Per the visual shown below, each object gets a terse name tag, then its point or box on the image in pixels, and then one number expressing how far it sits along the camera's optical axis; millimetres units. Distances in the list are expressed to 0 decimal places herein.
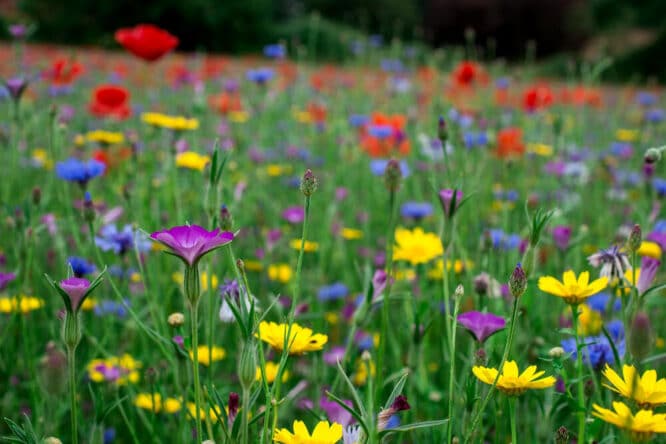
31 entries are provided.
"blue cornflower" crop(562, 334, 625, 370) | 1153
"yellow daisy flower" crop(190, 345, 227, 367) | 1187
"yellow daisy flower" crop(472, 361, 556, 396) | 1011
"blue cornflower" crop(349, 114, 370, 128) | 2605
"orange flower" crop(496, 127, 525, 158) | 2422
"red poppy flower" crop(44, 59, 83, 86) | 1739
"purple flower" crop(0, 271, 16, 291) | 1317
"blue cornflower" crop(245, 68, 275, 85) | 2460
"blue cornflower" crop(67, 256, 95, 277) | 1290
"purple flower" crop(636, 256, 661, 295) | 1104
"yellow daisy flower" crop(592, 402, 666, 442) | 956
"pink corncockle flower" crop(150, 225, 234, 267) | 989
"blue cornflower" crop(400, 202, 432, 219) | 1709
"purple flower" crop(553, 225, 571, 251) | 1332
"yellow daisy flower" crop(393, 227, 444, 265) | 1248
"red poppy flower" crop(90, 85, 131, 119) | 1824
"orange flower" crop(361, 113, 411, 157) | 2044
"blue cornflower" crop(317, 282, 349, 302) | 1462
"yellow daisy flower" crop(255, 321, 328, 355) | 1062
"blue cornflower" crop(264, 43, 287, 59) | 2315
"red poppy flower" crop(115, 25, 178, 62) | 1646
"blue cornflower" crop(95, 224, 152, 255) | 1353
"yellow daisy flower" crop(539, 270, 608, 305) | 1052
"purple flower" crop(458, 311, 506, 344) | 1080
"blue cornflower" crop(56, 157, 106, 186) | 1418
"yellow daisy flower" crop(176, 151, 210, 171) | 1459
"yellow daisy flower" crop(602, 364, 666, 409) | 994
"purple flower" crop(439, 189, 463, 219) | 1140
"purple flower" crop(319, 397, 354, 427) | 1105
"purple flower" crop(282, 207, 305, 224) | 1729
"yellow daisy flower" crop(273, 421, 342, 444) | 998
